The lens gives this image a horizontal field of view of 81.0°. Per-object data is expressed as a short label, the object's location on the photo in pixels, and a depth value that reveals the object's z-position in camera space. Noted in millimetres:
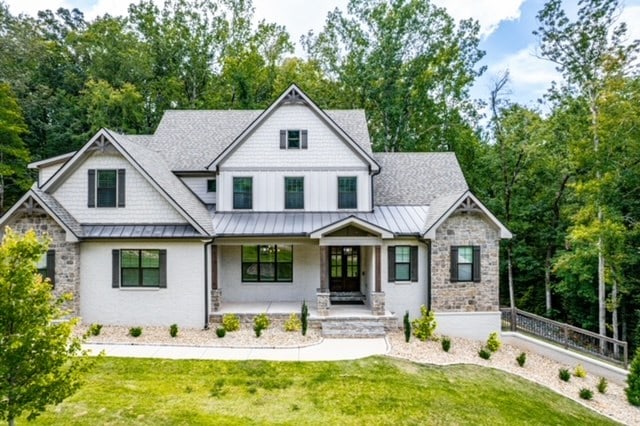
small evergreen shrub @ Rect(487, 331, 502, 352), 13102
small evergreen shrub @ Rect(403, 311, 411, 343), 12867
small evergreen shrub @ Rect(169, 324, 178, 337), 12453
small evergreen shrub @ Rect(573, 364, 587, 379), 12125
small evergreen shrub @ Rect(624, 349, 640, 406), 10797
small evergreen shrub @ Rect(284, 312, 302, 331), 13207
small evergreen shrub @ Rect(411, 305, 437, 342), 13258
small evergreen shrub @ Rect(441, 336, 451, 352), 12297
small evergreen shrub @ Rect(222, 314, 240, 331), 13133
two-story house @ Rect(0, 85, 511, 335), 13539
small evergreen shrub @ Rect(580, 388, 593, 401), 10586
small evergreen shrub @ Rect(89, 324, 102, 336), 11727
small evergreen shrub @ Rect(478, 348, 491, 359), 12094
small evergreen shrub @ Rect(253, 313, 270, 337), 12618
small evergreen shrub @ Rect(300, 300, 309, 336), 12922
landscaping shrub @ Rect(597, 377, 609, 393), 11250
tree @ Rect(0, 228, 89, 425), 5301
